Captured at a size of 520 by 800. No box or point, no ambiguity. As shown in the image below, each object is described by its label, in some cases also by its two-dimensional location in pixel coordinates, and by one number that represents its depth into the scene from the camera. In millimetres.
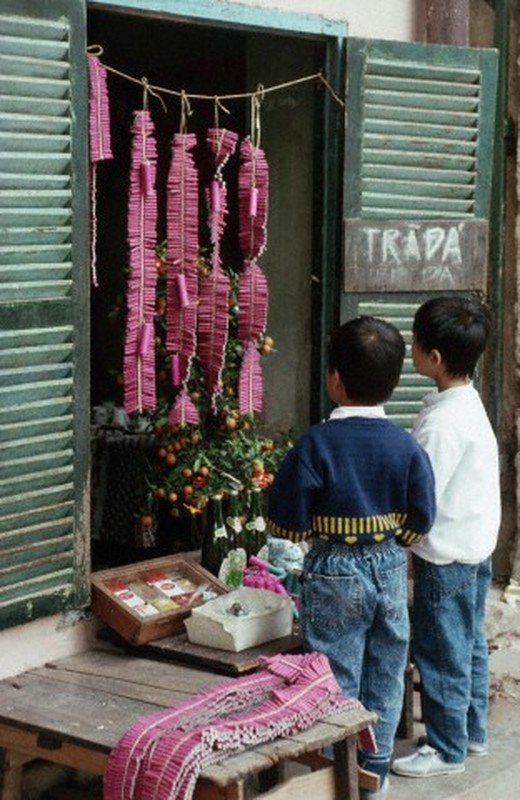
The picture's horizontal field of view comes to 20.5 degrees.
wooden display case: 5059
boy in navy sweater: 4453
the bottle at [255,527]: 5750
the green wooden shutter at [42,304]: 4668
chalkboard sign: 5898
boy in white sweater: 4891
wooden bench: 4148
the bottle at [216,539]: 5645
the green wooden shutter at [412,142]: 5840
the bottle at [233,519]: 5668
